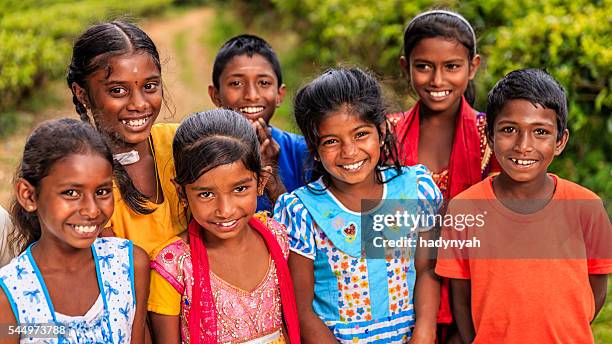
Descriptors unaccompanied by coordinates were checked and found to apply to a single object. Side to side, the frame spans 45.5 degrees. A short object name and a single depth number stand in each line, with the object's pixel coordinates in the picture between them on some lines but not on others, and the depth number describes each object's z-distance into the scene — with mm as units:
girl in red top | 3279
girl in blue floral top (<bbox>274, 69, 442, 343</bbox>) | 2855
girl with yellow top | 2822
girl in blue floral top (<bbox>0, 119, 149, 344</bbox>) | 2400
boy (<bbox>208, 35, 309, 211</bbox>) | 3484
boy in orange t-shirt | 2713
